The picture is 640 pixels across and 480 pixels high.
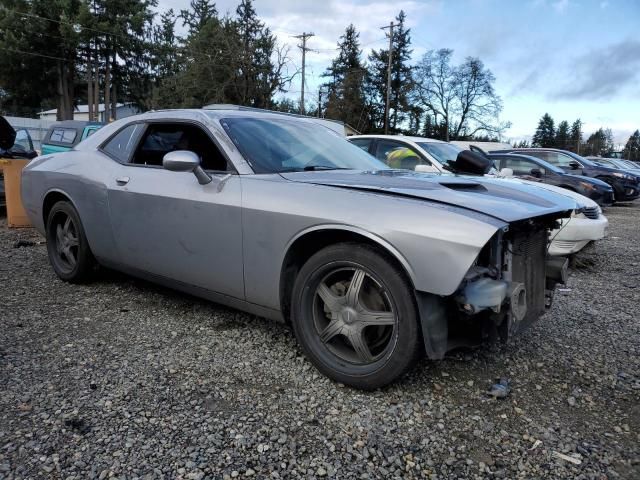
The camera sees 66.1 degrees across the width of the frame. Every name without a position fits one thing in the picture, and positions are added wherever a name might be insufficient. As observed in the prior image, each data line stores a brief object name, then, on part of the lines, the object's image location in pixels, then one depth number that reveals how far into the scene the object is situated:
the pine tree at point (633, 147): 76.46
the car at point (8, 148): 7.47
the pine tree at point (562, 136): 92.44
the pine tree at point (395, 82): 55.55
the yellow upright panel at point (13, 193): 7.28
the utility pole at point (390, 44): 39.33
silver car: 2.34
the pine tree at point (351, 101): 48.80
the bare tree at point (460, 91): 61.06
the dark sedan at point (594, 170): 13.55
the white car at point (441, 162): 5.32
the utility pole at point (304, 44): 38.62
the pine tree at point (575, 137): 84.61
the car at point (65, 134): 10.87
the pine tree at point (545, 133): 95.25
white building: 52.70
